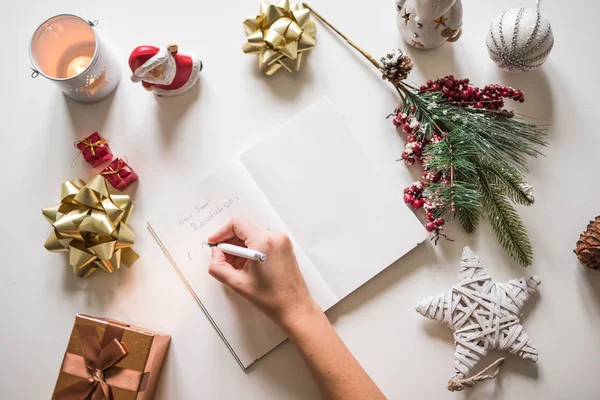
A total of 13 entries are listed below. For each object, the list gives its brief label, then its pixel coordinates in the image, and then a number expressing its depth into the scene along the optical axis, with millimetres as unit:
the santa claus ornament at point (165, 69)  758
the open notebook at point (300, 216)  812
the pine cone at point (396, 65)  803
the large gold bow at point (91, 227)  761
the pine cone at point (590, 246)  763
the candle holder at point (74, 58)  784
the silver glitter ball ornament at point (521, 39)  763
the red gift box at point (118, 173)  825
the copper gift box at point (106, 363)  723
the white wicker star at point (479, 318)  761
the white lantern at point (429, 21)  750
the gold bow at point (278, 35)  837
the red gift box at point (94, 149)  827
